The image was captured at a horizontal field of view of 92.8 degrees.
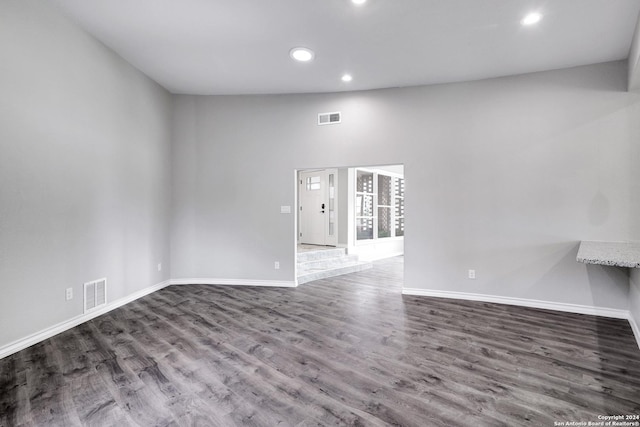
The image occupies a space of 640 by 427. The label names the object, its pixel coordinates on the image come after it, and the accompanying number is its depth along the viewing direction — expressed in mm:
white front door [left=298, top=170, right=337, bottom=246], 7727
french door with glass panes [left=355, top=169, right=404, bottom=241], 7863
